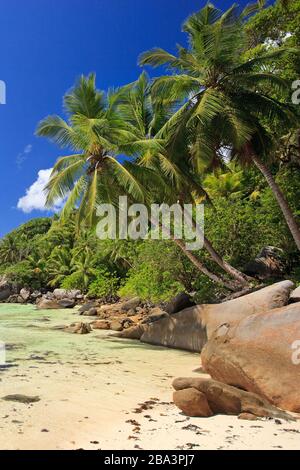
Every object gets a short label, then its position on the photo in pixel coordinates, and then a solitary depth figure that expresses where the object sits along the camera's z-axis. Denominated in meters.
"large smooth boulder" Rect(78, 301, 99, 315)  25.89
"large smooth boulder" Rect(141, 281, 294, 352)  9.16
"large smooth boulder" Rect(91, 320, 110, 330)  16.14
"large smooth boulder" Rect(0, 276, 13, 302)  44.19
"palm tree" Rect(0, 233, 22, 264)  53.12
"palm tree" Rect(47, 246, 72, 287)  44.90
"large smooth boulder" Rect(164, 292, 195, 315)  12.95
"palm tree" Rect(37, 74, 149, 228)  12.77
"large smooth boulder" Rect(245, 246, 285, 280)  15.21
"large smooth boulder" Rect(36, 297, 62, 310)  31.30
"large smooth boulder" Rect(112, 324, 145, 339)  13.73
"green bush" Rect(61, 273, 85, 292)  40.24
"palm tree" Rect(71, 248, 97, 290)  39.59
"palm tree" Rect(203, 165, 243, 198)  26.88
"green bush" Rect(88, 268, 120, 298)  33.69
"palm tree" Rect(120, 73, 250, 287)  13.52
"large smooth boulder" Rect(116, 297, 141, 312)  23.51
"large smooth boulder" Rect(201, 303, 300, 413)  5.92
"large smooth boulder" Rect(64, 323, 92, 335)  14.56
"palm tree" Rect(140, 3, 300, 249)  12.29
